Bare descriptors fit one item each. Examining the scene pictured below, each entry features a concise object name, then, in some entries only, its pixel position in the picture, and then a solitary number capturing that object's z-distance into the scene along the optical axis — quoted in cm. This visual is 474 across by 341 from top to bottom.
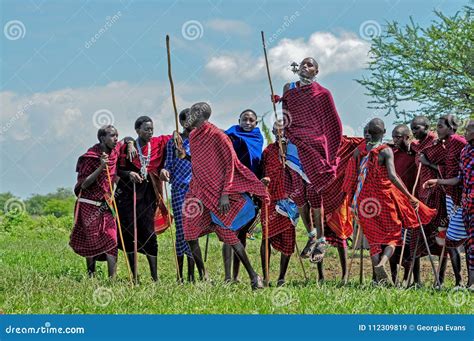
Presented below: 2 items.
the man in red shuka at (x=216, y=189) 1802
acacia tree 3834
